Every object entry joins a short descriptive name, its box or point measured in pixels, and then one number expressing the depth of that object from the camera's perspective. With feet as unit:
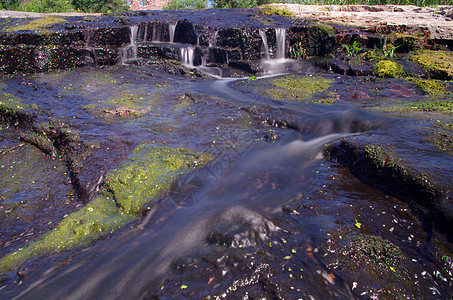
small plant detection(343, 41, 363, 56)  40.65
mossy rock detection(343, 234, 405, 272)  9.19
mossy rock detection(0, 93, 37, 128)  21.62
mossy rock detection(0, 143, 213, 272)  11.33
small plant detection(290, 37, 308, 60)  41.52
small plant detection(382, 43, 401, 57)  39.52
